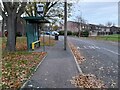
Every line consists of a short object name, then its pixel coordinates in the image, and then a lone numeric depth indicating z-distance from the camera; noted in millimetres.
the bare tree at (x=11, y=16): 6806
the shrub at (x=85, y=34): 28377
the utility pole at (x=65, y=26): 7878
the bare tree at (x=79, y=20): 31645
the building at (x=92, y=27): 42079
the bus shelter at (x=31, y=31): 7268
